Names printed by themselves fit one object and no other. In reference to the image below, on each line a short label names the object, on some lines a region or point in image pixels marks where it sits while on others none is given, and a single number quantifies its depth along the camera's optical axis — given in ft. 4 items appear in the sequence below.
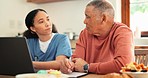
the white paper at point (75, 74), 4.02
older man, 4.62
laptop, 3.68
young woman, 5.97
